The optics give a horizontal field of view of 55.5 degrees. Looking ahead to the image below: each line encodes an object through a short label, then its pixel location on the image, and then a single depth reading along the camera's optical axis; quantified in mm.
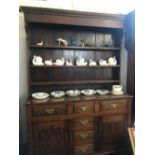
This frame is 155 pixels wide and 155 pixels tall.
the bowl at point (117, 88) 2221
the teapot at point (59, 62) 2142
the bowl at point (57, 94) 2056
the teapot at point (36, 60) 2070
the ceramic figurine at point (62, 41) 2192
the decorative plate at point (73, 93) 2102
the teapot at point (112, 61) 2338
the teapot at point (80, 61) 2232
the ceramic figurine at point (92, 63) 2266
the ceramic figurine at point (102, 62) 2312
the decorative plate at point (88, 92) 2146
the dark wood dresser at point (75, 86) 1868
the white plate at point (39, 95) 1964
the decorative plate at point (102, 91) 2205
